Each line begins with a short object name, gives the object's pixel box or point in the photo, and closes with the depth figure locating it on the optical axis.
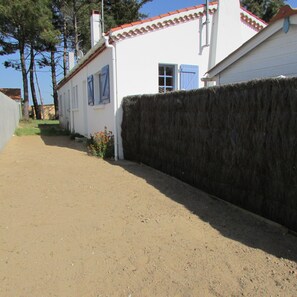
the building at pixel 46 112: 37.08
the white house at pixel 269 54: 6.07
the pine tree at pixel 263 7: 27.69
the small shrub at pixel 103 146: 9.58
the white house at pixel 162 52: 9.36
